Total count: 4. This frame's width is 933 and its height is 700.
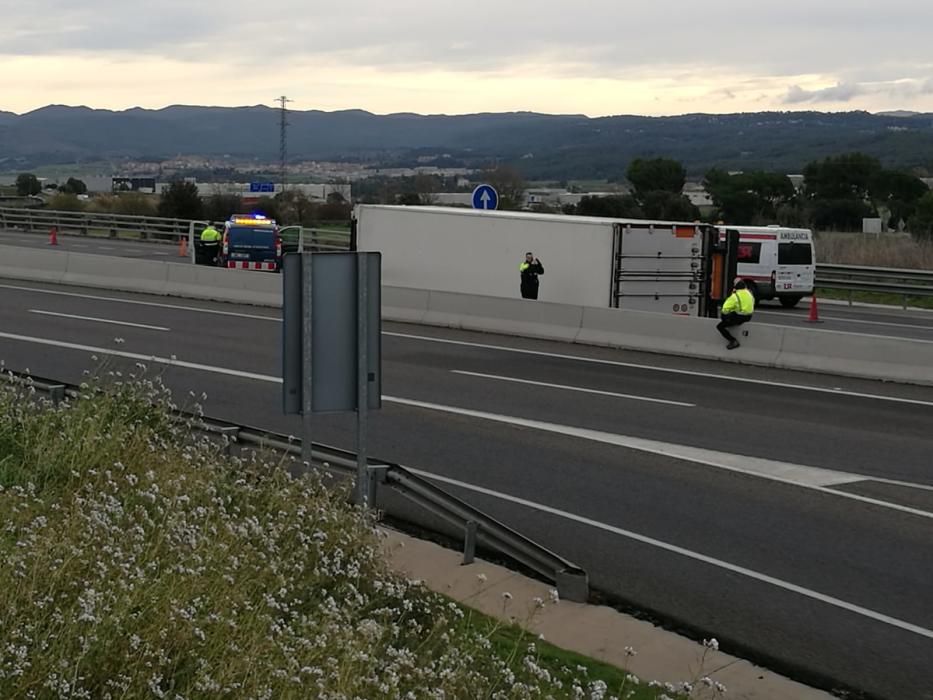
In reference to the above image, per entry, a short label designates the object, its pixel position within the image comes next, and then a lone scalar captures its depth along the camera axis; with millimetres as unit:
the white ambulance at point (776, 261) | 40281
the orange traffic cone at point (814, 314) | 34625
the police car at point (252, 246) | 42250
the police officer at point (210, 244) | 43875
